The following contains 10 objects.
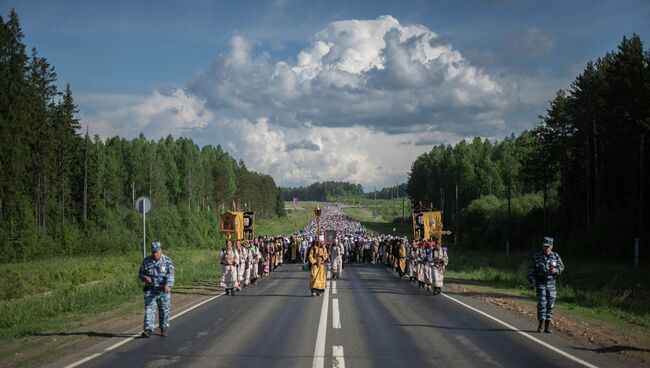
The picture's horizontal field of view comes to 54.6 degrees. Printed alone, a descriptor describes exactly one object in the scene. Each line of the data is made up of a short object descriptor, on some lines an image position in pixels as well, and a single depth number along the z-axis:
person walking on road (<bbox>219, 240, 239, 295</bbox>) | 21.75
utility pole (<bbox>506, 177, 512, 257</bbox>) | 59.55
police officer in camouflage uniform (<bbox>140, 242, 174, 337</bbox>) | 12.31
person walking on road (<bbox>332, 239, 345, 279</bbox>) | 29.45
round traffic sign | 21.17
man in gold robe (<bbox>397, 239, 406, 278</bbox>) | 31.22
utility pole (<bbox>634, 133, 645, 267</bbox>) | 37.72
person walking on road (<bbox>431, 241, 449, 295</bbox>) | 22.19
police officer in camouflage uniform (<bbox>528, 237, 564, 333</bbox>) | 13.21
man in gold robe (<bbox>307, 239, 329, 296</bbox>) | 20.72
